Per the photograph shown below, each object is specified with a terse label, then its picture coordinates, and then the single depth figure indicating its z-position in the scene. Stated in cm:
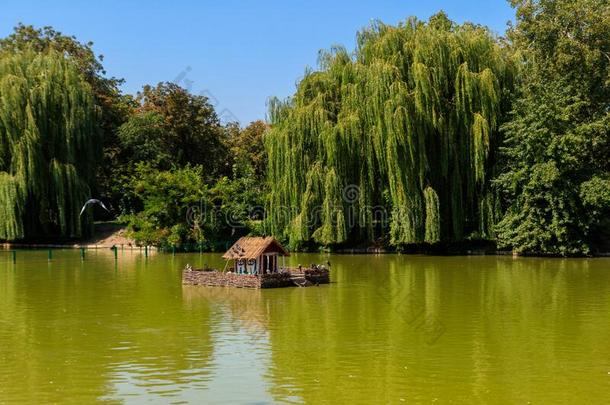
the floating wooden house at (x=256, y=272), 2869
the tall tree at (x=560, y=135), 3950
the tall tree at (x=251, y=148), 6303
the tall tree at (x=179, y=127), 5809
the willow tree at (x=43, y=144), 4644
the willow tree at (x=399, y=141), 4012
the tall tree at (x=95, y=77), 5922
